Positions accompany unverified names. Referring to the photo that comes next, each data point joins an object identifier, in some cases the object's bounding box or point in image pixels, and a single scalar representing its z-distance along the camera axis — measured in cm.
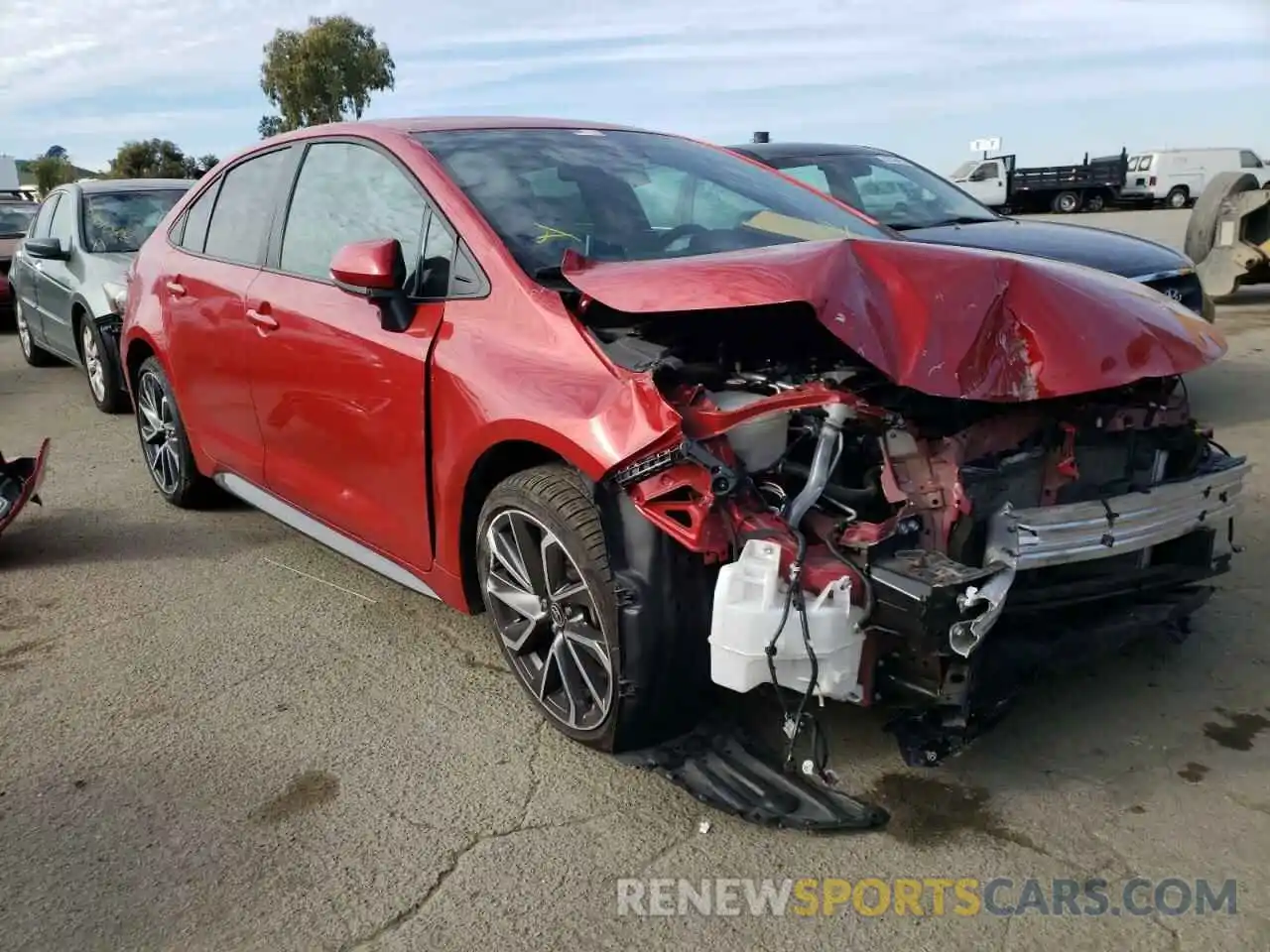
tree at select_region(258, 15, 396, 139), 5088
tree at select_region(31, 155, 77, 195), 6034
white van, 3478
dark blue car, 597
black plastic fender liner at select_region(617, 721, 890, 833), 263
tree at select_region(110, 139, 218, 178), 4697
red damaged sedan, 253
